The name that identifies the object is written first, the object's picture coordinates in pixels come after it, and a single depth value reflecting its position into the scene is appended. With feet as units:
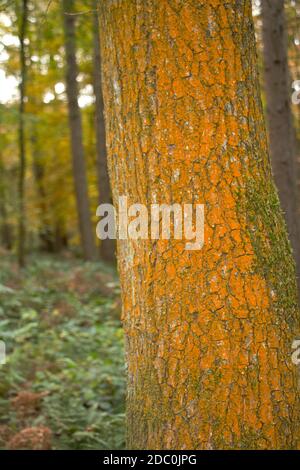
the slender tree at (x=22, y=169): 39.92
